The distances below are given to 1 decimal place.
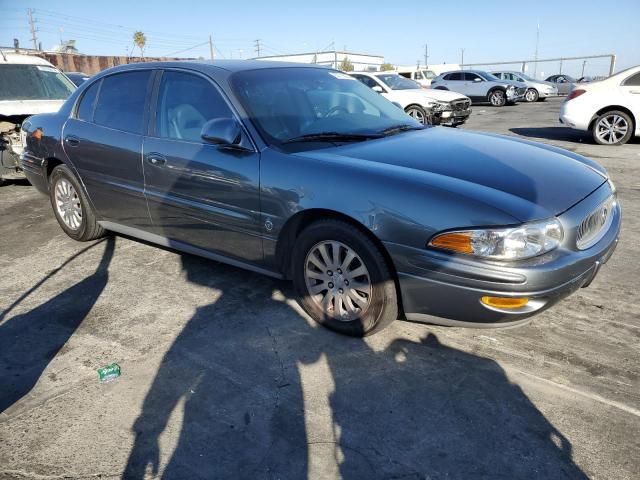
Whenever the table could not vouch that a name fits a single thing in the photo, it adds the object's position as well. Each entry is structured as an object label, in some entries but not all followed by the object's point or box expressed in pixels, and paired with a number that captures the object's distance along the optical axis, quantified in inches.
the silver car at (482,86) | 820.7
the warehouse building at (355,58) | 2586.1
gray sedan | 100.7
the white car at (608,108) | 368.5
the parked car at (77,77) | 510.9
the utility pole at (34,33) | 2399.9
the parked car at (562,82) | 1039.6
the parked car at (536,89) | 875.2
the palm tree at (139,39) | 3097.9
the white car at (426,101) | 482.3
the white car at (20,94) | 277.4
